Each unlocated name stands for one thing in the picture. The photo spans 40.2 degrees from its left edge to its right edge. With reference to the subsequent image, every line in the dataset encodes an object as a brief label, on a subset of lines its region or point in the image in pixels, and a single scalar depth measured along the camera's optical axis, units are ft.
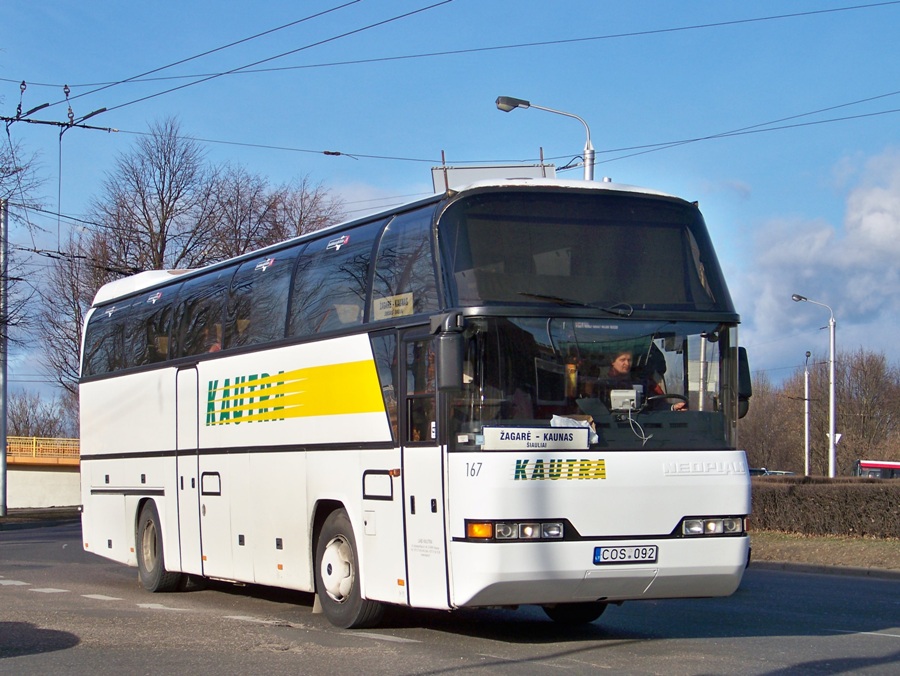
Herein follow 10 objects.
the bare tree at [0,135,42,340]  101.70
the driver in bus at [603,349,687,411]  31.81
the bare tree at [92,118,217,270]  148.66
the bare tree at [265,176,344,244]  154.81
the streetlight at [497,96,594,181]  79.87
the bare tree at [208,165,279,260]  149.69
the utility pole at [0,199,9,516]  103.45
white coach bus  30.99
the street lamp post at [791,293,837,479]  149.28
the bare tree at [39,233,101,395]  150.51
